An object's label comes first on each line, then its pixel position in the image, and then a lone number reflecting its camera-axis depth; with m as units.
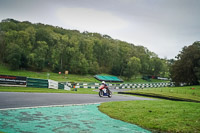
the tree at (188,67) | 41.53
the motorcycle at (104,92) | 16.98
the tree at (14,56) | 56.66
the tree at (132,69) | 80.00
